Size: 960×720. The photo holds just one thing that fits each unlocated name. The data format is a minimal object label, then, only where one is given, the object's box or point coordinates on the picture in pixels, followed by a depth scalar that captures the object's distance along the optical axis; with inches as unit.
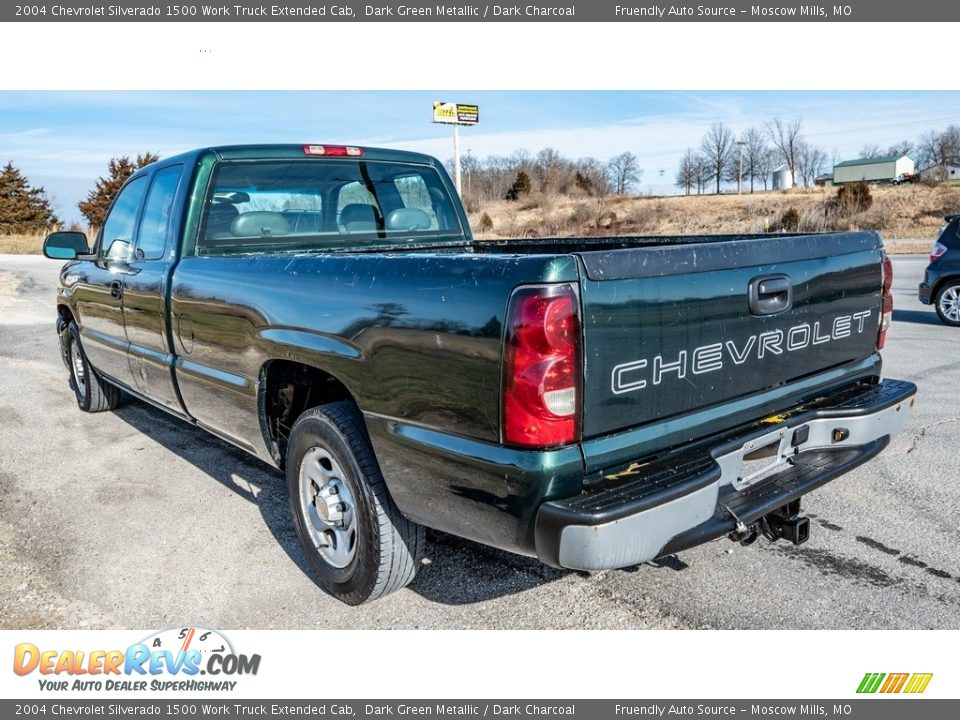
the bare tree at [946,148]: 3193.9
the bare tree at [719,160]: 3442.4
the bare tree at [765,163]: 3376.0
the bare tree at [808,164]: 3432.6
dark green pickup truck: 88.5
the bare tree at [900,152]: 3955.5
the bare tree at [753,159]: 3321.9
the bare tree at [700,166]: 3442.4
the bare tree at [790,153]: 3348.9
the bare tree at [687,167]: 3442.4
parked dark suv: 377.4
